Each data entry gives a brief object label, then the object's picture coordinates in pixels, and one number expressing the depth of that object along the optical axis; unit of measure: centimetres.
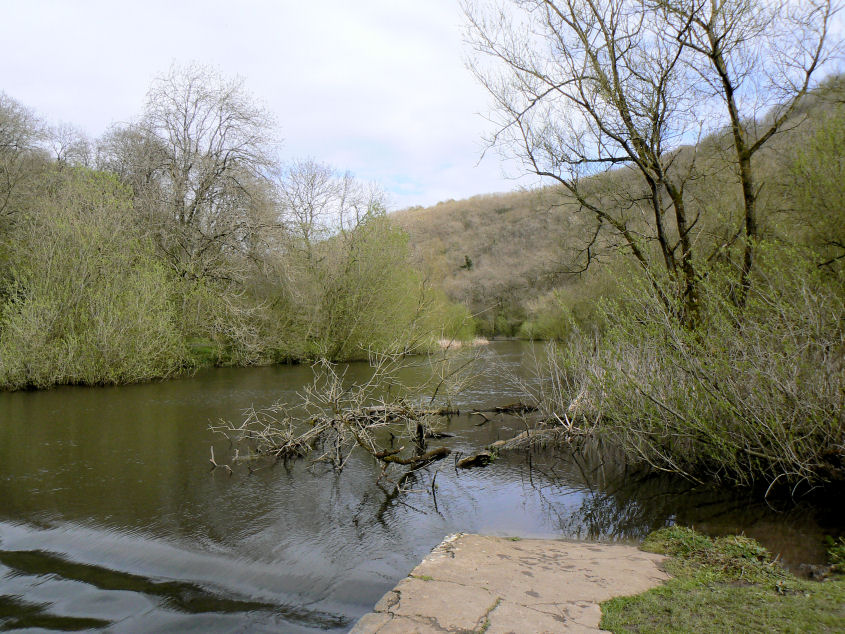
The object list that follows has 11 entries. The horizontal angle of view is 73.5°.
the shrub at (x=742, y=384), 641
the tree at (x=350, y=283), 2672
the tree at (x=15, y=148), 2178
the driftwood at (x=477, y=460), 978
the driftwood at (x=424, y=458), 898
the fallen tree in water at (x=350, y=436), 925
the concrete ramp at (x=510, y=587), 377
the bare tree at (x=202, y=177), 2497
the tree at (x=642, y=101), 969
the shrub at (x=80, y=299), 1722
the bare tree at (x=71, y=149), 2993
